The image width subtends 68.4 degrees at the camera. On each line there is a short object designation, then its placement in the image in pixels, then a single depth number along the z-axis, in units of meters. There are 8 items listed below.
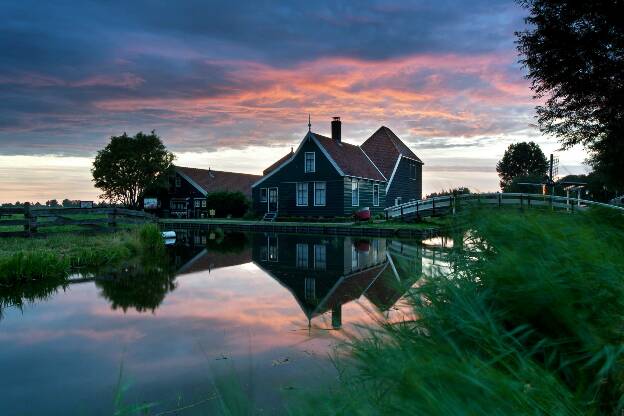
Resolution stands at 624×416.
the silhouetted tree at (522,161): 73.81
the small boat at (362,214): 29.08
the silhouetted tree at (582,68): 15.62
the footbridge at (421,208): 28.62
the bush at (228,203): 40.25
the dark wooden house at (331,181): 32.06
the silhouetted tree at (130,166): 50.56
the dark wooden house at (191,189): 46.56
